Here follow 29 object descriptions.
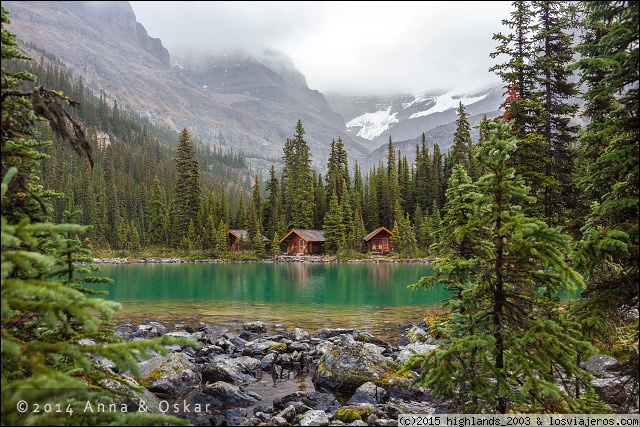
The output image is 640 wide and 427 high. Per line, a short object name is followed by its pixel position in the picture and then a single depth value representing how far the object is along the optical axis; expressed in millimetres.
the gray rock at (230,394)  10336
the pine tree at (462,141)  72438
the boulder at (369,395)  10195
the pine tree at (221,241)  76938
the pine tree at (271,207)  86375
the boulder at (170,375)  10898
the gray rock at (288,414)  8664
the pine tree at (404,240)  72625
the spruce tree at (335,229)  76562
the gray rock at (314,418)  8255
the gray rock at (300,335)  17266
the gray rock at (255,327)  19828
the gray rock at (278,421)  8289
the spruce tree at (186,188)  82688
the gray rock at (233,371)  12243
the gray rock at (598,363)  11165
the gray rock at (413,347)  13117
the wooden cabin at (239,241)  80500
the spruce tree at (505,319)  6000
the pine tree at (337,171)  89625
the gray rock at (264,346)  15198
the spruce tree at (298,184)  83500
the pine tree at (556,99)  19969
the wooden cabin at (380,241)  78250
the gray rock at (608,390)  9156
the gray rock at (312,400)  9945
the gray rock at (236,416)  8433
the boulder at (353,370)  11385
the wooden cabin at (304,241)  77875
